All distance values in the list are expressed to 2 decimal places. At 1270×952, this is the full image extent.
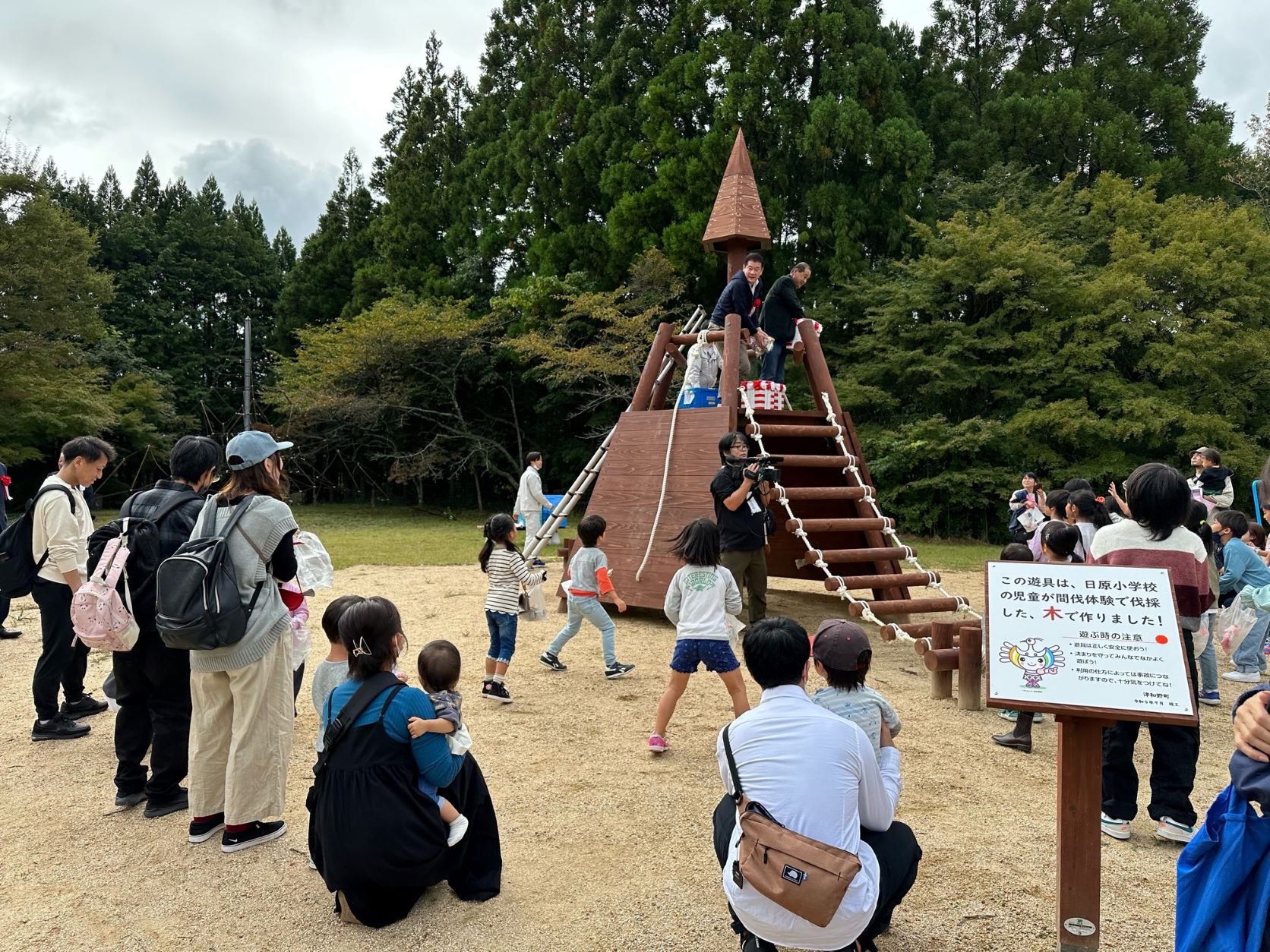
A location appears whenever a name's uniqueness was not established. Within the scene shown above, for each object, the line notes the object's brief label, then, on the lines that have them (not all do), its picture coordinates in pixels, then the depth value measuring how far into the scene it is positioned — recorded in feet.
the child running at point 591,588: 18.38
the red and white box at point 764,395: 25.38
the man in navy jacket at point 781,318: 25.26
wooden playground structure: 22.82
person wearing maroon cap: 8.02
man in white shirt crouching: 6.72
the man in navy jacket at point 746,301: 25.16
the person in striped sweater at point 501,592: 17.10
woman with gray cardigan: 10.55
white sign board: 7.86
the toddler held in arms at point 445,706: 8.77
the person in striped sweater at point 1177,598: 11.01
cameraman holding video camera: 18.83
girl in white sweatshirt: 13.76
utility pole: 83.82
